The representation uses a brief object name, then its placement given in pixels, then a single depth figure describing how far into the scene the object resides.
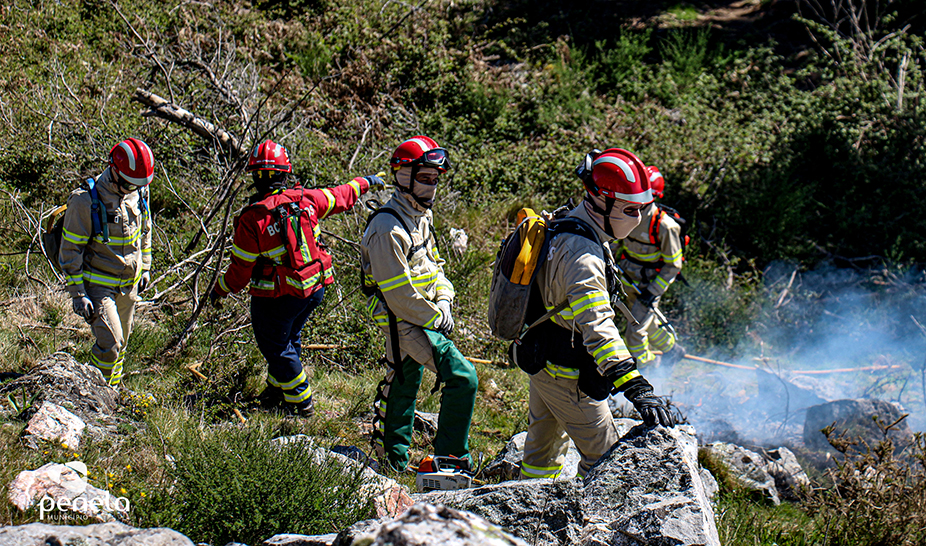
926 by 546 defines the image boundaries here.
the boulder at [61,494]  2.99
